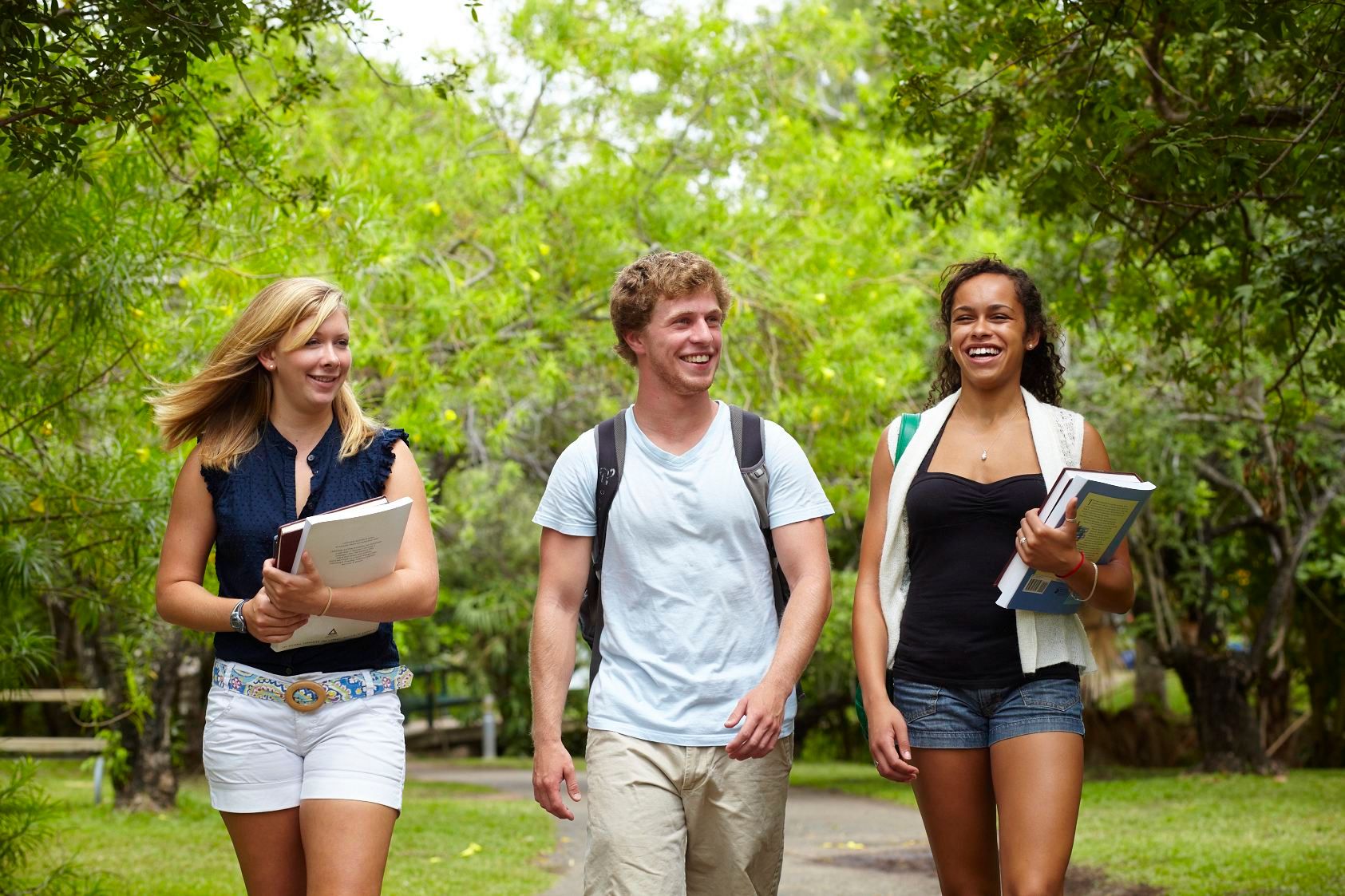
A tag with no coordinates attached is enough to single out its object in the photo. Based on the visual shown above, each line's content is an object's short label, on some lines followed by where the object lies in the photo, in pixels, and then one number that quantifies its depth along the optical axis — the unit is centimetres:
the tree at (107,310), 557
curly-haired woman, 376
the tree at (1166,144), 479
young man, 372
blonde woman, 347
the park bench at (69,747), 1383
